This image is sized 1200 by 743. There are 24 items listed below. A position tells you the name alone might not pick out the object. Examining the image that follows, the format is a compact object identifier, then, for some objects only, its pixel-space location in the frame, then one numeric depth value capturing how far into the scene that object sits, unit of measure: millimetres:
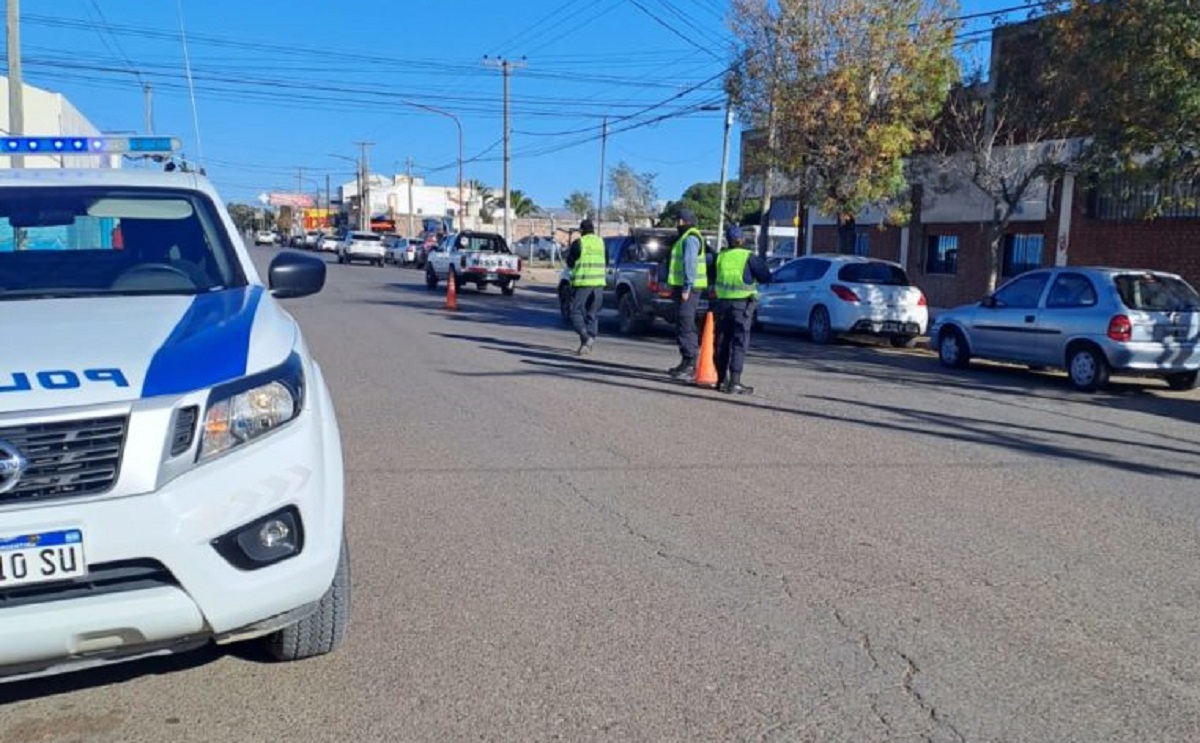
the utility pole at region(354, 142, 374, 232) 86062
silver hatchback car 12508
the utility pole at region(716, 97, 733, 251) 22058
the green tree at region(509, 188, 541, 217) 96350
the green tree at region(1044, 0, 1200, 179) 12336
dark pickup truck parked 17719
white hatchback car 17766
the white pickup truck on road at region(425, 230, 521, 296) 29781
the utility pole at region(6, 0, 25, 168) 20625
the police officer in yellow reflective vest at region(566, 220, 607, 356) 14336
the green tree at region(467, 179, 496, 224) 91931
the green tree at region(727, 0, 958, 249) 19047
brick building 18953
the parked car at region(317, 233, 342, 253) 73375
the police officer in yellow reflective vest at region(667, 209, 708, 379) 12266
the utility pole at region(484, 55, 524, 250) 42625
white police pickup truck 3027
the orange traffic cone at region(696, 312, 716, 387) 11953
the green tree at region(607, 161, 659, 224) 74875
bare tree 17938
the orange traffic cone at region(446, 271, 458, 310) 23822
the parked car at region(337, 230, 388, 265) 54531
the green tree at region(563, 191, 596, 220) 100125
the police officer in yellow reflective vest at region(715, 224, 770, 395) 11117
